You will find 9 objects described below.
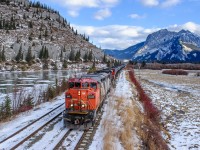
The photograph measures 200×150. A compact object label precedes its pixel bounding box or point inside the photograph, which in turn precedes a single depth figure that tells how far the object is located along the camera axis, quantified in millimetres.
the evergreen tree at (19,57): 131125
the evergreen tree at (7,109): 20702
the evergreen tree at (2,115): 20159
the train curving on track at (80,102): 17203
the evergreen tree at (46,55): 144425
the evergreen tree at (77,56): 164000
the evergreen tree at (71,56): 164775
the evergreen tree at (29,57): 131975
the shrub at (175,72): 104406
